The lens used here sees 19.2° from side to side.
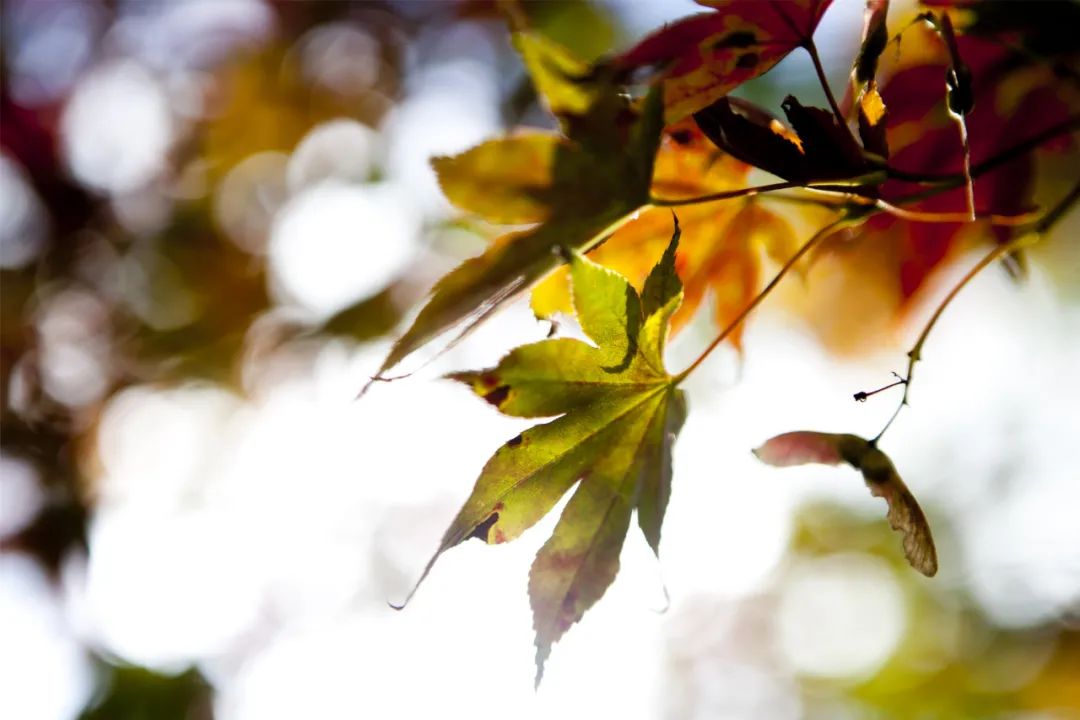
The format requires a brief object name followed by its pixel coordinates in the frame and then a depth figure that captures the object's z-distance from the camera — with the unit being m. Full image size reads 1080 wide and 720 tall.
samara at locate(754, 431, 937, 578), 0.47
